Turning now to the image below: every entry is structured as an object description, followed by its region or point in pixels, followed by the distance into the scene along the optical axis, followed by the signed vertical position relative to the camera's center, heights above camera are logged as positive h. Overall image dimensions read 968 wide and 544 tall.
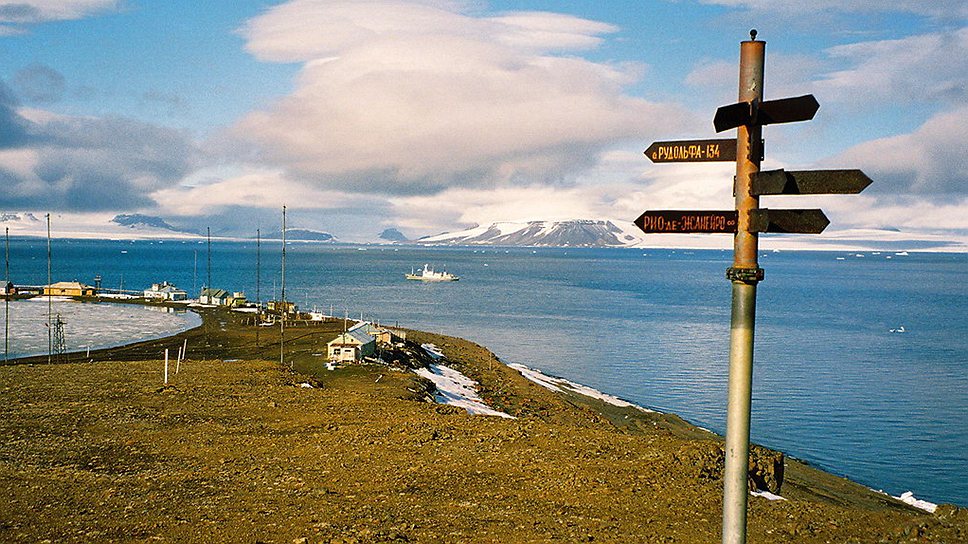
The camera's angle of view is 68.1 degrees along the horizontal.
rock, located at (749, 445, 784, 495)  21.83 -7.07
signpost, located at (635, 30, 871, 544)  7.58 +0.42
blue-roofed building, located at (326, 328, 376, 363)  45.97 -6.57
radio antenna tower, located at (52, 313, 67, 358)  55.62 -8.37
